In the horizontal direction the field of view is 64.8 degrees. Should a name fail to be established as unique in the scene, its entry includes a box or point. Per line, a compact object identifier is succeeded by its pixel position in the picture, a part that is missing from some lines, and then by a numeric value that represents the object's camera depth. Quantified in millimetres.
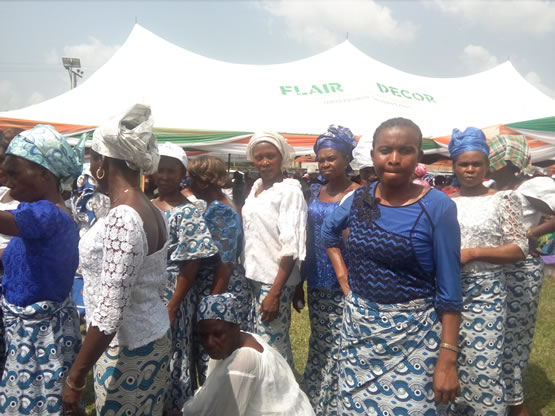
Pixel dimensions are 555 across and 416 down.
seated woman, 2012
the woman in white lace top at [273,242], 2613
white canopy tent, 7867
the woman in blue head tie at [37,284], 1785
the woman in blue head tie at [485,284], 2271
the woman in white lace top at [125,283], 1474
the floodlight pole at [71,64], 26062
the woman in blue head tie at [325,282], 2744
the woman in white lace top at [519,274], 2768
